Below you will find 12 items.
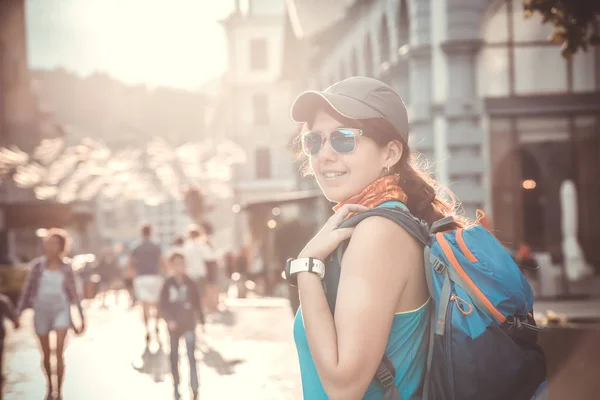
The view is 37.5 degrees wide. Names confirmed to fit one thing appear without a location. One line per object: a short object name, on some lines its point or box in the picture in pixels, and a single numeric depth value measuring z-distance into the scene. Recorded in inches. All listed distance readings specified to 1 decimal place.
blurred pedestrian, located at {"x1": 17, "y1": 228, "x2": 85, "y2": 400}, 382.9
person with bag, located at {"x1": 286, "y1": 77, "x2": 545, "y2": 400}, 84.6
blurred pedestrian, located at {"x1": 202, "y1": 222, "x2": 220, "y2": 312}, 770.9
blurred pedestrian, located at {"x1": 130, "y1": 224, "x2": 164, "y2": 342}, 599.5
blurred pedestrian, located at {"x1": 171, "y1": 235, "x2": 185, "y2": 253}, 740.3
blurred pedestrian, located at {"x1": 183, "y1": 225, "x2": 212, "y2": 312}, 673.0
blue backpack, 84.7
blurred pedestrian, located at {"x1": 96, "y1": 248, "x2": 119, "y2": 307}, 1108.9
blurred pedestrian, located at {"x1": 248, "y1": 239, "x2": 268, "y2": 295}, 1124.5
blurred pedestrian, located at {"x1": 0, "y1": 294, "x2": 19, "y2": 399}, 361.1
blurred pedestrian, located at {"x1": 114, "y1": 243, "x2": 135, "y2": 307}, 1009.5
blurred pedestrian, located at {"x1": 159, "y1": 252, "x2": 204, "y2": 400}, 374.6
